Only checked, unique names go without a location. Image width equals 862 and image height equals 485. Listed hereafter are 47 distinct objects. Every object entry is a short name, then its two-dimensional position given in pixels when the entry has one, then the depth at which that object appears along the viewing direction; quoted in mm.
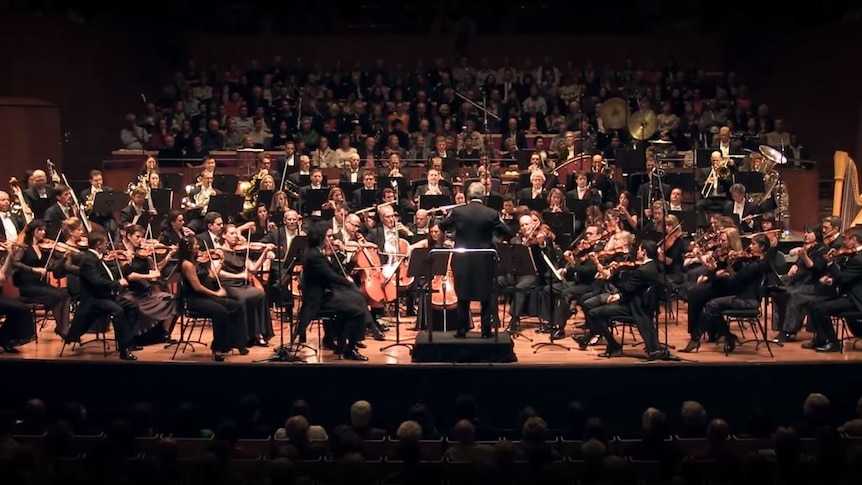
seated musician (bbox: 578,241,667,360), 9734
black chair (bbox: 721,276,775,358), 9875
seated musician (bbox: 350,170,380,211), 12312
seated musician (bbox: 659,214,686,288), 10922
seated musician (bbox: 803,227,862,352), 10031
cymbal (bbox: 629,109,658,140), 14977
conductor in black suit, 9414
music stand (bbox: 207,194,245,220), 11422
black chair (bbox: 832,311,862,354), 10031
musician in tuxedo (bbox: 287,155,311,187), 13120
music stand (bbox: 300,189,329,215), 11695
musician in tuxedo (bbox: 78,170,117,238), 11773
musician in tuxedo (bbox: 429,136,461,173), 13695
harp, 13188
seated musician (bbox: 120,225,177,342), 9977
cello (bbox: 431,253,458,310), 10312
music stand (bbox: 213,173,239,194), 12883
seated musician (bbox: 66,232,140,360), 9688
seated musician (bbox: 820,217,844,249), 10562
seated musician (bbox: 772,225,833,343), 10297
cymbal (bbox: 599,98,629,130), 15484
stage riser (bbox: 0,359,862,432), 9445
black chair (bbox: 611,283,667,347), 9788
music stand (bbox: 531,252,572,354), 10234
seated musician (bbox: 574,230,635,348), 10195
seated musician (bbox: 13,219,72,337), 10305
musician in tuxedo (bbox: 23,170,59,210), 11945
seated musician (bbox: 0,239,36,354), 10086
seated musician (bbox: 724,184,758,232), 12180
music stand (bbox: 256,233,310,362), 9672
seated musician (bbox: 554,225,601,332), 10594
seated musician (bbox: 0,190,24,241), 10875
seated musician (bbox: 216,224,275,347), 10047
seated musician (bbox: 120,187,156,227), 11922
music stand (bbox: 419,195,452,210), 11570
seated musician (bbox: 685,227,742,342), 10031
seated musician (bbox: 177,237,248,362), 9641
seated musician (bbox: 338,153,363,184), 13586
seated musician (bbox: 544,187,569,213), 11875
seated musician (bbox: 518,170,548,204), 12727
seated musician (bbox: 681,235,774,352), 9891
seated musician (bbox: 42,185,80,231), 11320
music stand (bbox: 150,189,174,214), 12040
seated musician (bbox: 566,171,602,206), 12609
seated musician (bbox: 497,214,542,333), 10719
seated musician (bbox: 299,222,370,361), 9578
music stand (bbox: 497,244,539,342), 9625
